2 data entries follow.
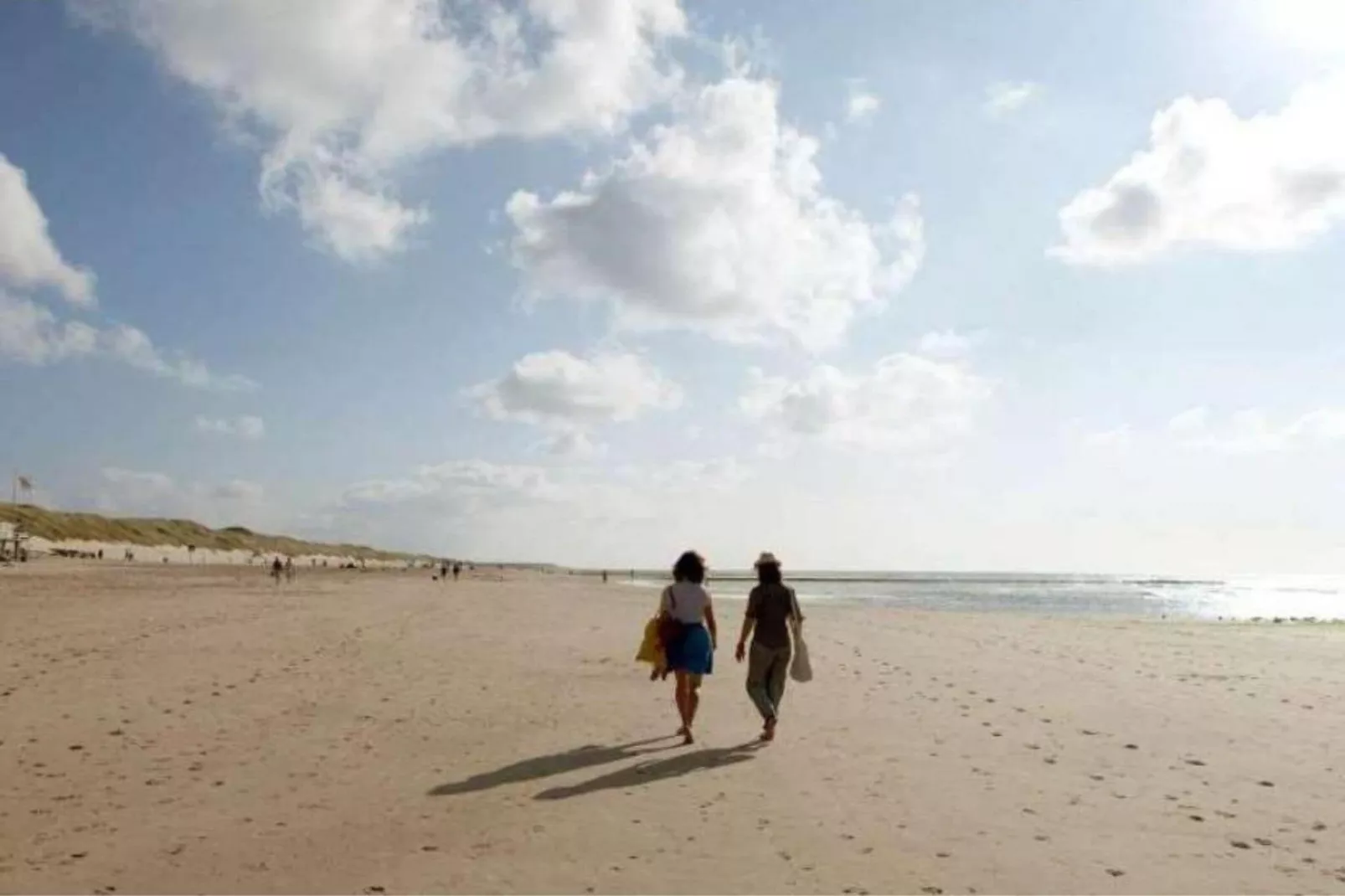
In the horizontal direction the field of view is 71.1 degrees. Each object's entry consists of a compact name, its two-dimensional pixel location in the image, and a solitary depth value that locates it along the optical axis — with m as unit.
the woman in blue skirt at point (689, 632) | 12.19
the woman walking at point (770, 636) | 12.59
